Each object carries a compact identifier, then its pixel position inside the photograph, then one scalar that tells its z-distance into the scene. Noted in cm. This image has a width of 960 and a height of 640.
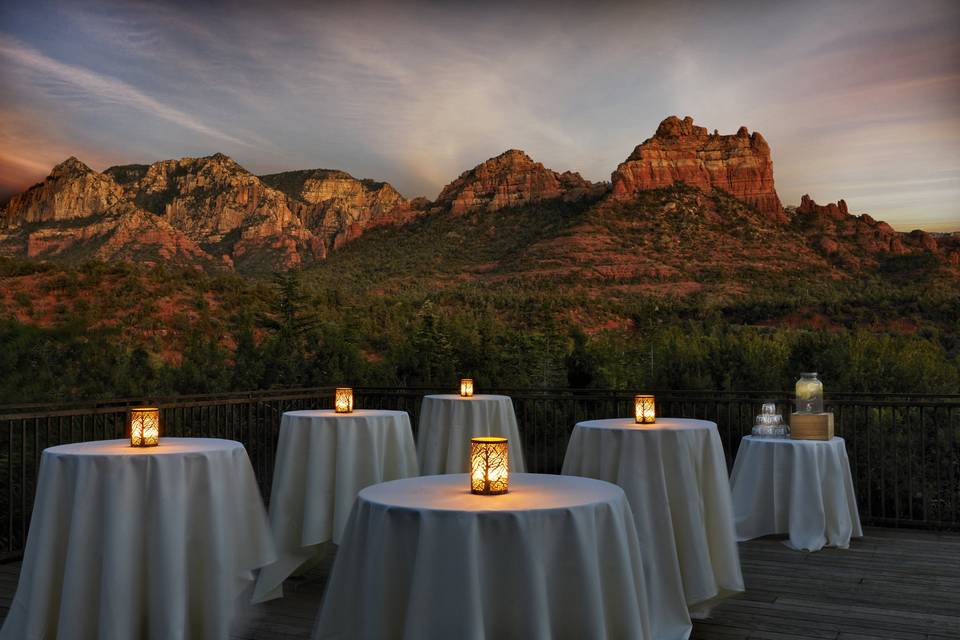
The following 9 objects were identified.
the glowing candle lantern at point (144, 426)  351
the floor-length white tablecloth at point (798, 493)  563
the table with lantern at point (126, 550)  309
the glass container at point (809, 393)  574
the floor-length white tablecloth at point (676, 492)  386
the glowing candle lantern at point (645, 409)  429
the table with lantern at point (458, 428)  591
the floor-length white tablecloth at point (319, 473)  463
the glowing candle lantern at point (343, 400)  505
